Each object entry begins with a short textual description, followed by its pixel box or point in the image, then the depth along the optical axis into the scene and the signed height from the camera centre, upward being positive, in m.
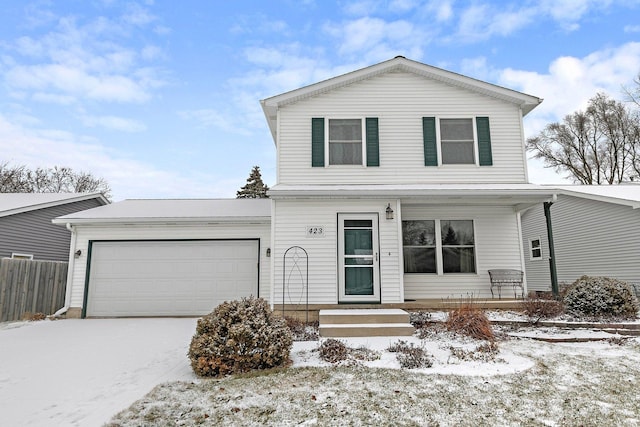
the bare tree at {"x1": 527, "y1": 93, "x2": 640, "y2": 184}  25.34 +8.91
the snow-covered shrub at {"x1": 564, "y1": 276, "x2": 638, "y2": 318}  7.48 -0.65
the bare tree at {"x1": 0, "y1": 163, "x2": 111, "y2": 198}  25.56 +6.52
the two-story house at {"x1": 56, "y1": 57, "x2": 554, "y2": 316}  8.71 +1.39
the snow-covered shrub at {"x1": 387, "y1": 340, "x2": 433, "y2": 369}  4.86 -1.20
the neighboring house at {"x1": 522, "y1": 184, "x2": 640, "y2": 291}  11.92 +1.16
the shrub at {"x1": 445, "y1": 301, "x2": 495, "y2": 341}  6.17 -0.96
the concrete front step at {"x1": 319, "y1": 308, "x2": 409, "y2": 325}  7.13 -0.93
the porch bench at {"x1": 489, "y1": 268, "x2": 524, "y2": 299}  9.28 -0.27
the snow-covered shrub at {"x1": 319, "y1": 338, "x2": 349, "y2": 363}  5.15 -1.18
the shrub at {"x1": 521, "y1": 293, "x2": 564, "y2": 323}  7.74 -0.86
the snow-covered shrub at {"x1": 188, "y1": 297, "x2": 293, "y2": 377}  4.75 -0.97
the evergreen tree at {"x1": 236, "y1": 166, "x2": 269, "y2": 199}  31.70 +6.98
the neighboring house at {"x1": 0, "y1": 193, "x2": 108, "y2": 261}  12.88 +1.61
